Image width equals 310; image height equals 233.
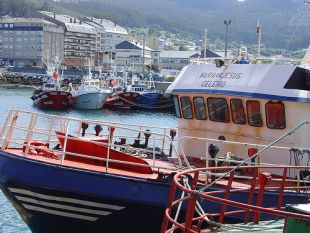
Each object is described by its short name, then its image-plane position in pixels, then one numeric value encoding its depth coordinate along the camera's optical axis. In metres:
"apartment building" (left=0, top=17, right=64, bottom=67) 171.62
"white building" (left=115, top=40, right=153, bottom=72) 163.38
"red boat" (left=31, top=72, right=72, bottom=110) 58.84
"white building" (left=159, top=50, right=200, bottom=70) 154.57
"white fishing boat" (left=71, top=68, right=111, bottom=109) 60.25
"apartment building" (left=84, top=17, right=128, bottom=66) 191.19
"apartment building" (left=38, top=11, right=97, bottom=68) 179.00
